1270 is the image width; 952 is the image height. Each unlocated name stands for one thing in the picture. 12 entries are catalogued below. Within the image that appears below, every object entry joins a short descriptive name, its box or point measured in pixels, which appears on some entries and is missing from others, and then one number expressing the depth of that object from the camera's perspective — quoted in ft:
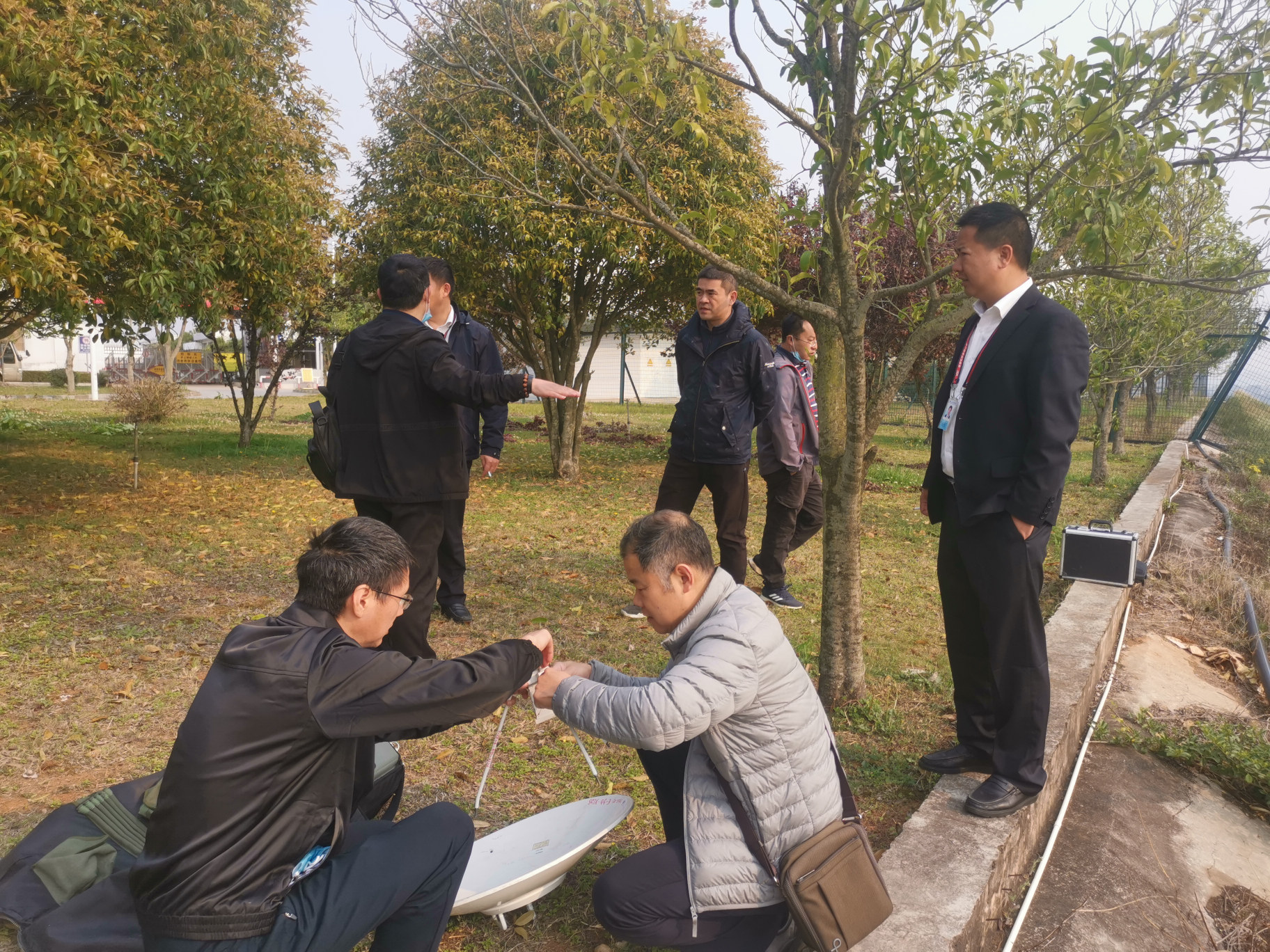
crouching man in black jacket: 6.17
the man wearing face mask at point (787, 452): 19.89
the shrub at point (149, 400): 39.70
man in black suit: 9.48
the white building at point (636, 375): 124.88
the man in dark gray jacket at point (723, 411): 17.30
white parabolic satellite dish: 8.18
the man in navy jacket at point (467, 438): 17.29
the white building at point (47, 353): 135.85
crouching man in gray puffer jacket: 7.19
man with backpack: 13.04
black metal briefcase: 19.53
